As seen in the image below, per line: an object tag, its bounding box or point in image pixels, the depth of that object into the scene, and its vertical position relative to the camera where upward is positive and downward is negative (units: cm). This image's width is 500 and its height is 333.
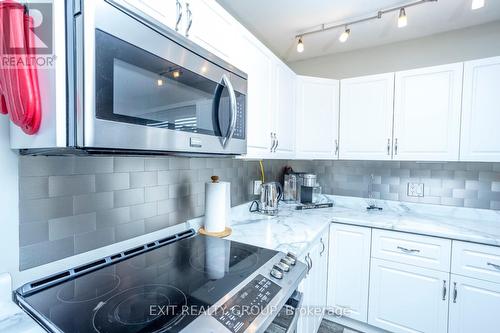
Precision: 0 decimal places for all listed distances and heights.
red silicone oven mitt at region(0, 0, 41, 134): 58 +22
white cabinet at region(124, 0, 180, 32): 76 +49
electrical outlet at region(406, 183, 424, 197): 209 -25
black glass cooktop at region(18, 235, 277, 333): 65 -45
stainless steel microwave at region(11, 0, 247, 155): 55 +19
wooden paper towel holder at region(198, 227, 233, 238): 136 -43
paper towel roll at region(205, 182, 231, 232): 134 -27
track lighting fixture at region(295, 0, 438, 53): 163 +108
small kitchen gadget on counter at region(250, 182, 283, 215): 197 -33
